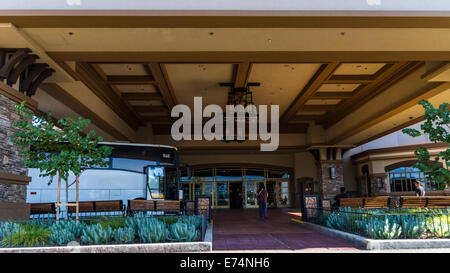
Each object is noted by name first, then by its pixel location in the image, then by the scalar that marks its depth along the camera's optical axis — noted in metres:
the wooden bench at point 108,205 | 13.01
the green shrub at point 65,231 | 7.81
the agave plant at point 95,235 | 7.77
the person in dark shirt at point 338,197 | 14.53
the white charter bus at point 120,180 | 13.79
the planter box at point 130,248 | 7.29
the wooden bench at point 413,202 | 14.27
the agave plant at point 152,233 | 7.79
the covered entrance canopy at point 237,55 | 8.99
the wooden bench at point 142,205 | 12.19
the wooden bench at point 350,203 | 13.91
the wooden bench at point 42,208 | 12.66
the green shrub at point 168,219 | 9.62
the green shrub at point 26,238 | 7.60
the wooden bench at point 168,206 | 12.39
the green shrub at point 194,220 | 8.87
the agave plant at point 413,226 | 7.88
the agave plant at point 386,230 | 7.68
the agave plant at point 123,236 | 7.92
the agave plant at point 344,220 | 9.07
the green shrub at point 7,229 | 7.70
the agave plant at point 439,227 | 8.07
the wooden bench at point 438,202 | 14.04
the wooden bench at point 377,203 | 14.02
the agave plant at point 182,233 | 7.86
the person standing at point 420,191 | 15.47
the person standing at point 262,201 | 16.65
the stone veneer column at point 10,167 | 9.48
